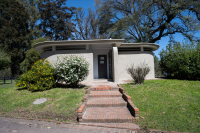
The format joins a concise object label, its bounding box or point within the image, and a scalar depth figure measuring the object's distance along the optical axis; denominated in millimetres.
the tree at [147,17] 18781
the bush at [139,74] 7738
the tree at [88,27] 25397
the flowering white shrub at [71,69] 7398
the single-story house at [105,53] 9797
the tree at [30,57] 20062
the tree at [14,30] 23312
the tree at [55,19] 27719
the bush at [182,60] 9258
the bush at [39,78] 7348
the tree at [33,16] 26984
